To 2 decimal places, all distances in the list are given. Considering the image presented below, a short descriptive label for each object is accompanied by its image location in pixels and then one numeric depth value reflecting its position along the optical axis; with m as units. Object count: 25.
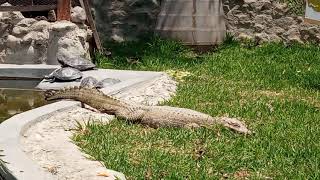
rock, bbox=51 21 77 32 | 9.65
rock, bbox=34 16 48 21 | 10.50
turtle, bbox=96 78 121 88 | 7.79
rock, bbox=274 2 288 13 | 11.51
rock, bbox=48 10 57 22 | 10.59
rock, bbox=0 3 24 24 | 10.47
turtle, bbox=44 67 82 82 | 8.27
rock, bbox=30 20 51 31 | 10.16
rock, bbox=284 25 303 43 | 11.40
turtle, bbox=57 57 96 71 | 8.85
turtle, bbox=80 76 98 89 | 7.78
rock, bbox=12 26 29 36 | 10.30
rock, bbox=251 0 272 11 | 11.65
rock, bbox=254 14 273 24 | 11.64
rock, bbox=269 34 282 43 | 11.47
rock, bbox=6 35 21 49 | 10.28
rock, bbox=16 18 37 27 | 10.34
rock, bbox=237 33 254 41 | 11.56
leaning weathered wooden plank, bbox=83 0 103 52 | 10.54
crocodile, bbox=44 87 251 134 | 5.58
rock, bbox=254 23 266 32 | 11.64
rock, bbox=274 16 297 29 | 11.51
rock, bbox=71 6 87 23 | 10.38
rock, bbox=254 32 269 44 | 11.53
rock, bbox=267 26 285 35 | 11.54
